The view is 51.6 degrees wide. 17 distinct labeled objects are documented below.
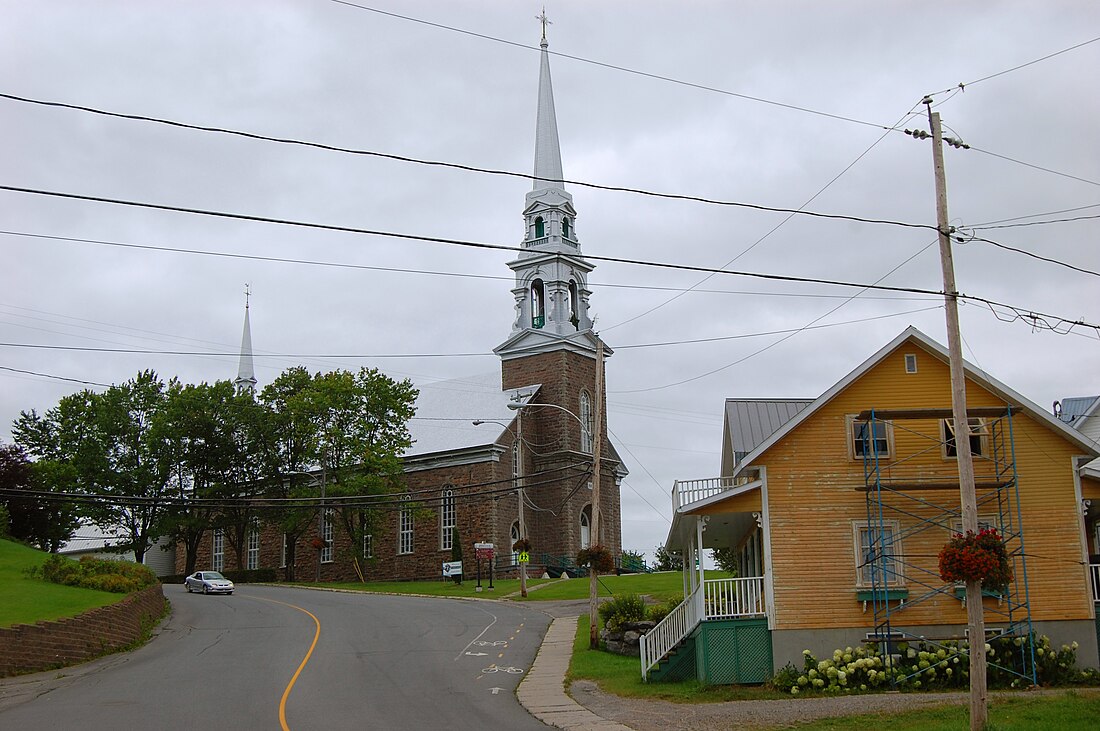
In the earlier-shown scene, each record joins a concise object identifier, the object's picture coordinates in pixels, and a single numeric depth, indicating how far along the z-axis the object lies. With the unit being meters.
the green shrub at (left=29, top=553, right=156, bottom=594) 37.47
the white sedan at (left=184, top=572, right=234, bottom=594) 52.59
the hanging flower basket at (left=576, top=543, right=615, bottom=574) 31.41
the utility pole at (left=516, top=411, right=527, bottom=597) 45.88
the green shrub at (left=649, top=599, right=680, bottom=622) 30.70
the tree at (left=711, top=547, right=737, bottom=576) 40.35
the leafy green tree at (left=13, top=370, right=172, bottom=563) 64.69
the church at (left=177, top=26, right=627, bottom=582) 62.53
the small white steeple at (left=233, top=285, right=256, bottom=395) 92.06
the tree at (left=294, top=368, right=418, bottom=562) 60.66
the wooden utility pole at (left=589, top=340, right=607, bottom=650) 30.91
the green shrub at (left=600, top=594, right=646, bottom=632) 30.86
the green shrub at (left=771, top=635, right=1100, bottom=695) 24.14
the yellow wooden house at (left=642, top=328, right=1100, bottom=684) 25.56
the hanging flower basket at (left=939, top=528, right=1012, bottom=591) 18.59
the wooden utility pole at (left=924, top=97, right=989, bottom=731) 17.62
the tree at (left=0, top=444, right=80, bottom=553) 55.59
